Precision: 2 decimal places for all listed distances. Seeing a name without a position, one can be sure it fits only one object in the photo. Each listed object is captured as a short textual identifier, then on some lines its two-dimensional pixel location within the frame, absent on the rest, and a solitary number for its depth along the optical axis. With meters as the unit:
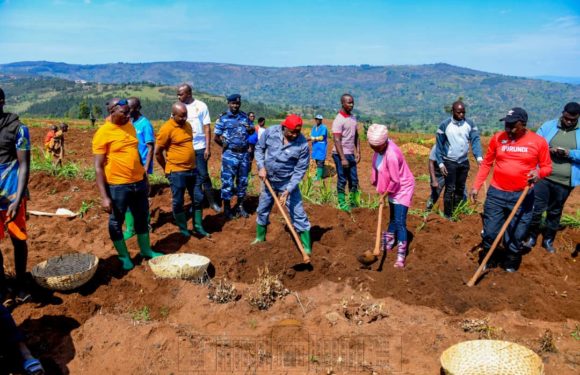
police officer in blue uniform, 6.03
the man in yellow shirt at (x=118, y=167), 4.21
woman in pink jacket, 4.39
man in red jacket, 4.36
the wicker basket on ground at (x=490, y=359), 3.08
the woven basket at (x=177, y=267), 4.50
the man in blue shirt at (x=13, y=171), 3.60
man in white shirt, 5.96
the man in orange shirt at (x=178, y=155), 5.07
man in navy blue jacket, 5.90
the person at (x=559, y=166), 4.96
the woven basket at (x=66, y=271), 4.03
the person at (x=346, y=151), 6.49
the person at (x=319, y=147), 10.14
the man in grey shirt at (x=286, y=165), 4.73
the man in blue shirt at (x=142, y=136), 5.50
